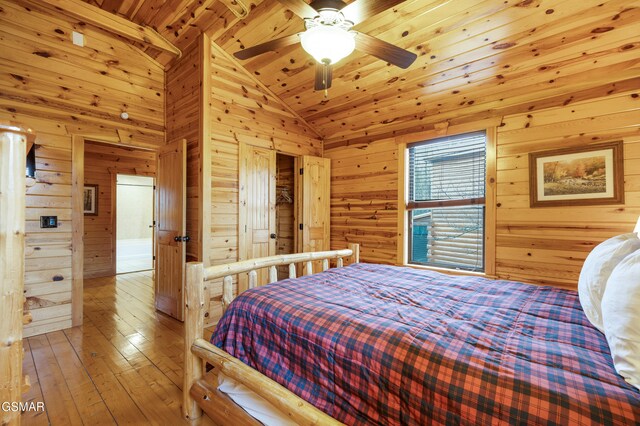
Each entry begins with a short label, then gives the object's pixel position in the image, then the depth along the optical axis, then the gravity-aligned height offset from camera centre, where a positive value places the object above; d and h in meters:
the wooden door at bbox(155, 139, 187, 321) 3.37 -0.16
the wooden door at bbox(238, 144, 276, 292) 3.61 +0.11
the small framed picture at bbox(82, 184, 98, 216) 5.59 +0.26
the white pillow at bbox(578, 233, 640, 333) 1.23 -0.27
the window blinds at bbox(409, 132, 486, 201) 3.30 +0.54
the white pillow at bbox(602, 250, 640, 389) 0.82 -0.33
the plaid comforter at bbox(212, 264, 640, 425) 0.82 -0.48
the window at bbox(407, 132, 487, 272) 3.30 +0.14
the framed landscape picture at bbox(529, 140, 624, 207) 2.46 +0.33
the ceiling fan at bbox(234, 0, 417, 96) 1.62 +1.09
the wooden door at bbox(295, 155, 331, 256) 4.25 +0.15
